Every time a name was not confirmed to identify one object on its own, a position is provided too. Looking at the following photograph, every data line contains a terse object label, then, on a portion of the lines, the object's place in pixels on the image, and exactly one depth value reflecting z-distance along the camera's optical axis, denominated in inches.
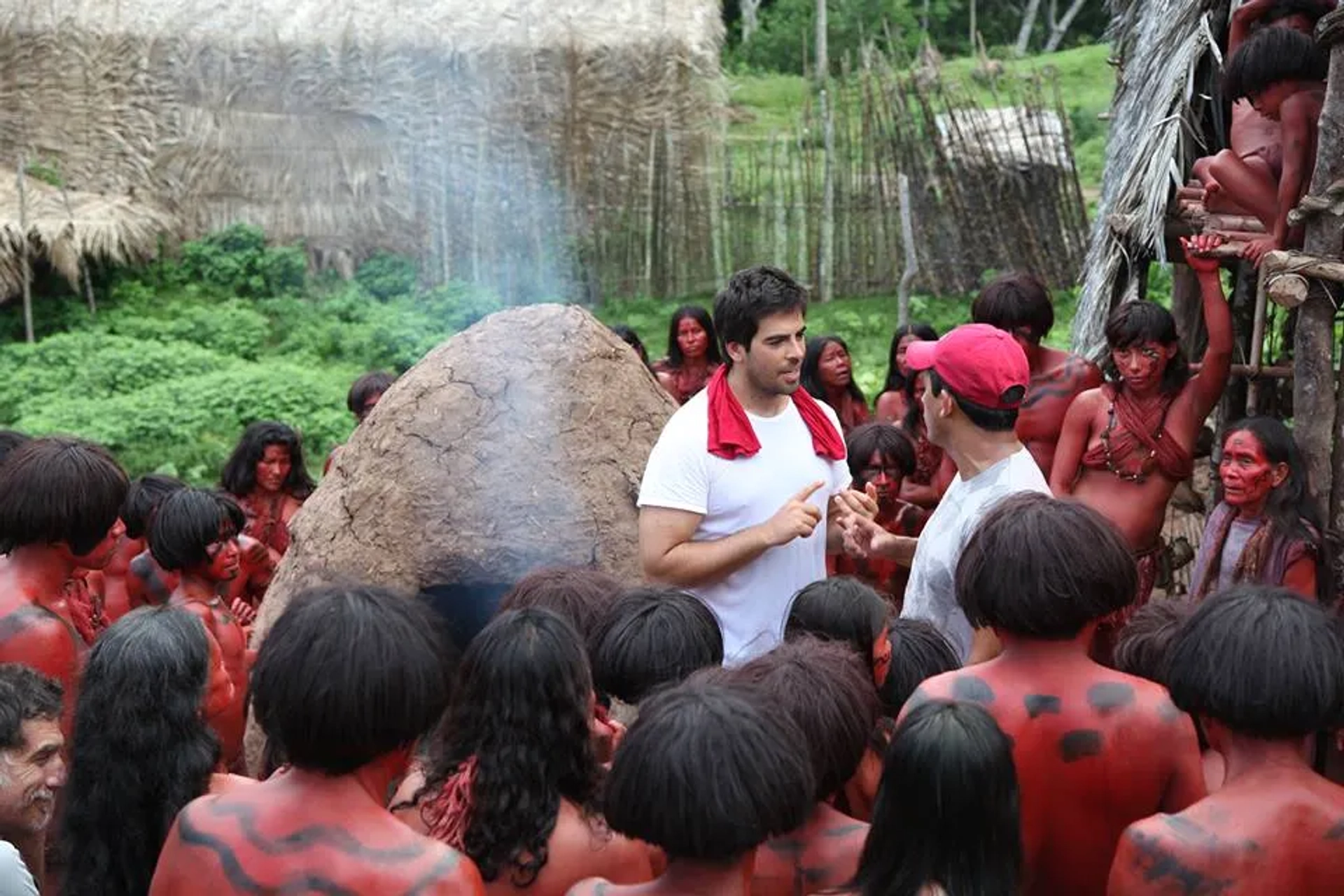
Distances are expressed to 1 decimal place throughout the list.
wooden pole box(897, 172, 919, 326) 501.4
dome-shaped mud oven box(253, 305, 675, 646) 227.3
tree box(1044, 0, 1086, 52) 905.5
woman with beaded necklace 222.4
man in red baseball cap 165.0
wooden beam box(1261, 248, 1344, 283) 179.6
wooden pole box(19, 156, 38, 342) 571.0
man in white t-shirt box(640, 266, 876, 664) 177.6
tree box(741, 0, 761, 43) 877.8
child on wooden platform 196.1
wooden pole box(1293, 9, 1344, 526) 182.4
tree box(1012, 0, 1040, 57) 896.9
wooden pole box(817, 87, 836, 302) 577.3
